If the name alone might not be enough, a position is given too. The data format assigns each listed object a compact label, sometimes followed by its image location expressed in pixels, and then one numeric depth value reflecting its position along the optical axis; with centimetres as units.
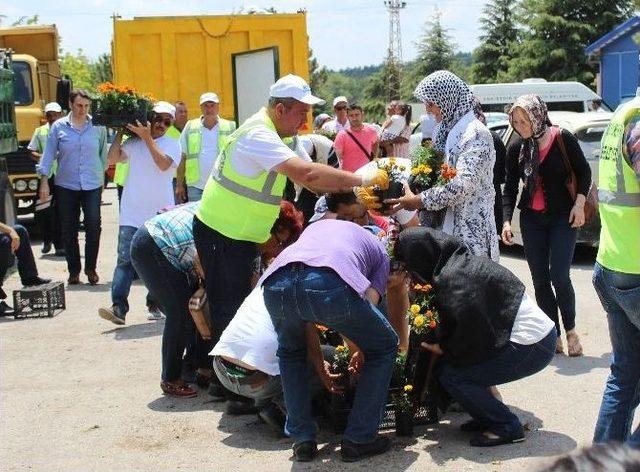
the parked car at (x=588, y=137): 1081
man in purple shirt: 469
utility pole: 7106
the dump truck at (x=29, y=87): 1500
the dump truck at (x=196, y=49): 1392
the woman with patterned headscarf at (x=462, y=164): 575
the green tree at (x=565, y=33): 4638
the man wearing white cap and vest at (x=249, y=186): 539
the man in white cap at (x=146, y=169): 895
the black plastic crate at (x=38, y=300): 946
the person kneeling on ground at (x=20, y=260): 947
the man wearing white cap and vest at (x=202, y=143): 1029
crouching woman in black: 511
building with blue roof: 3875
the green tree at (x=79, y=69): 5666
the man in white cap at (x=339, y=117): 1391
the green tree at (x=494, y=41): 5725
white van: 2694
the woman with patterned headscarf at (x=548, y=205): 675
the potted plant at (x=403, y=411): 530
